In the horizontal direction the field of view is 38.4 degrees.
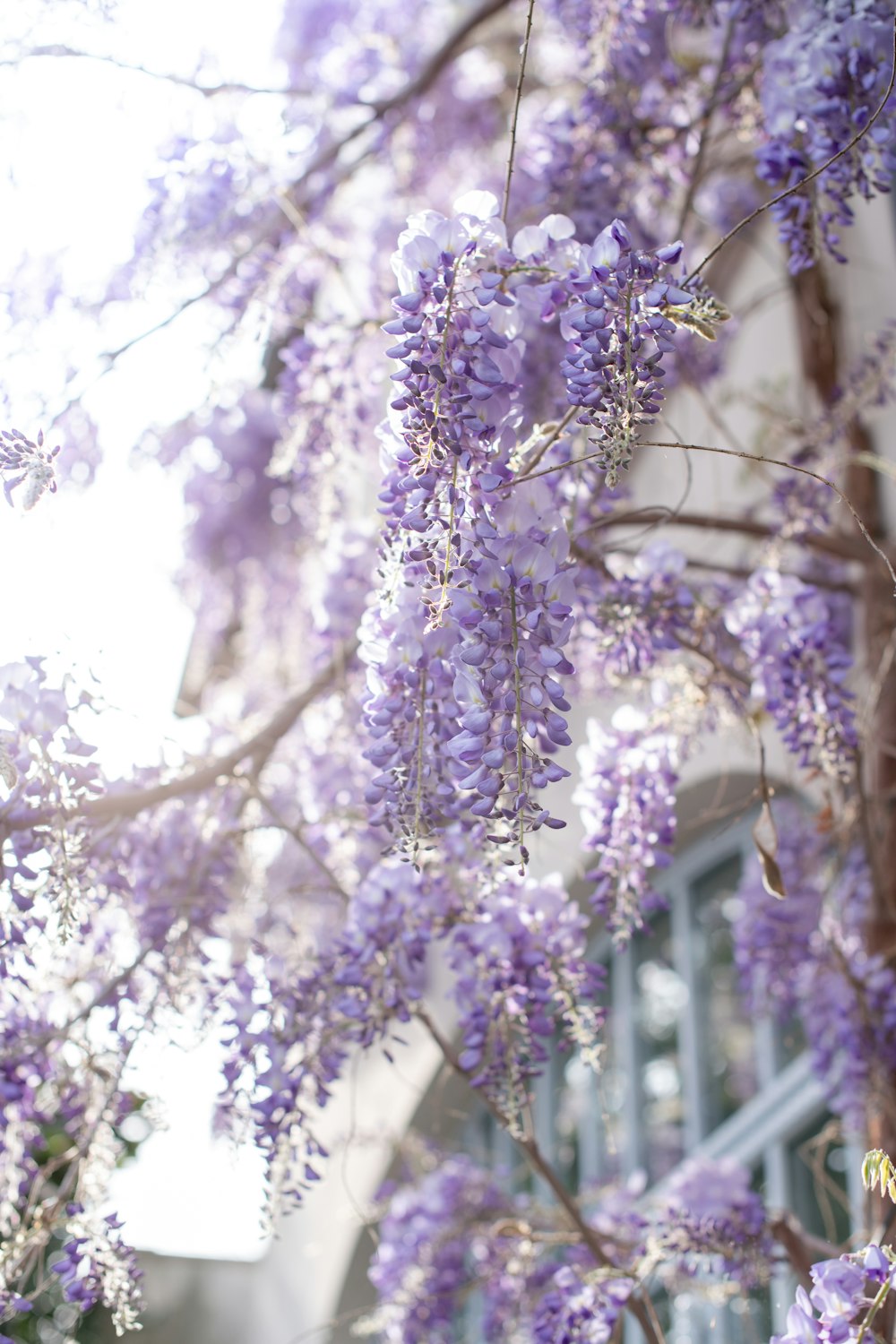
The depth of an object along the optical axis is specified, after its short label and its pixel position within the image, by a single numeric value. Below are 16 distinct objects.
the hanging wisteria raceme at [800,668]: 1.71
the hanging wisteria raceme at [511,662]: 1.16
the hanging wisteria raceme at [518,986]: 1.54
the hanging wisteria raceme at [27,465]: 1.31
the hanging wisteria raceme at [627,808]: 1.63
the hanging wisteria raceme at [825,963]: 2.11
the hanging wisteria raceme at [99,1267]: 1.44
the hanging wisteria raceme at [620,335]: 1.17
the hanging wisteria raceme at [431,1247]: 2.64
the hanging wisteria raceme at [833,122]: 1.58
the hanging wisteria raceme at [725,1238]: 1.89
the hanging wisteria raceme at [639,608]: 1.69
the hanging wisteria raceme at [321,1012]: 1.63
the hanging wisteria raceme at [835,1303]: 1.15
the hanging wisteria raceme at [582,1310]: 1.72
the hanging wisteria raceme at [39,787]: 1.41
